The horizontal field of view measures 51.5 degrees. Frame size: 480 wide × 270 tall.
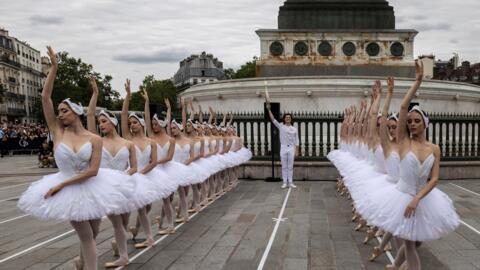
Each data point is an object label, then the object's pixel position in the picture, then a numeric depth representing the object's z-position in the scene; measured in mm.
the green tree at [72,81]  81875
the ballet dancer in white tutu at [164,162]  8781
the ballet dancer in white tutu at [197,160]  11266
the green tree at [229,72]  114531
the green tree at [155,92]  102188
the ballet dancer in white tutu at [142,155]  8047
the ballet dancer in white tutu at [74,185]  5754
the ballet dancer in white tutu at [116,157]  6973
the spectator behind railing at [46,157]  23578
